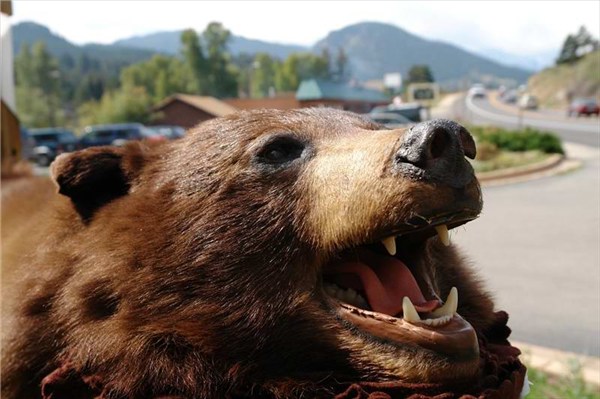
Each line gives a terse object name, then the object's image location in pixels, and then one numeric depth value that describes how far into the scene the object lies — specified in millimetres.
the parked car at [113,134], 31406
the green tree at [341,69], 79625
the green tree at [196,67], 62112
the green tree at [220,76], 63525
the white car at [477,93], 86812
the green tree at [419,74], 86500
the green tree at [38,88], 56125
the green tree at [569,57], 65312
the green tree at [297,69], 67425
